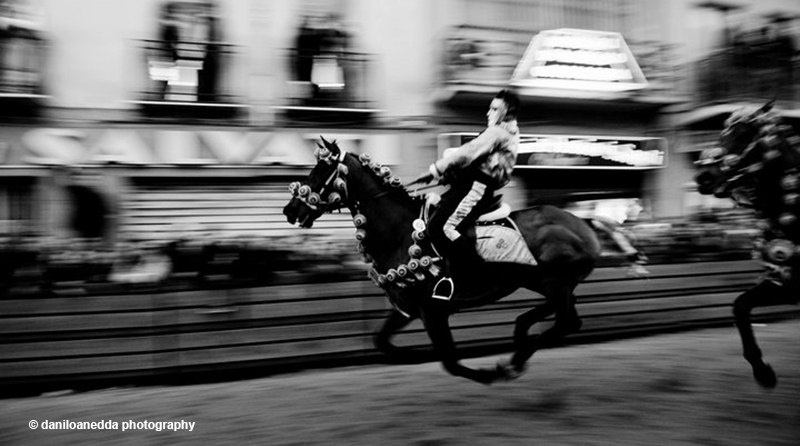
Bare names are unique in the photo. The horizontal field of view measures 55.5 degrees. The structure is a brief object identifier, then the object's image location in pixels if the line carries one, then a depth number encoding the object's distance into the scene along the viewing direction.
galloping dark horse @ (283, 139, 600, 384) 5.70
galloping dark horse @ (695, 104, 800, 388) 5.71
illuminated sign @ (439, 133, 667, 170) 13.95
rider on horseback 5.84
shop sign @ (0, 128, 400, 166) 11.28
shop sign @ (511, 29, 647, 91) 13.87
